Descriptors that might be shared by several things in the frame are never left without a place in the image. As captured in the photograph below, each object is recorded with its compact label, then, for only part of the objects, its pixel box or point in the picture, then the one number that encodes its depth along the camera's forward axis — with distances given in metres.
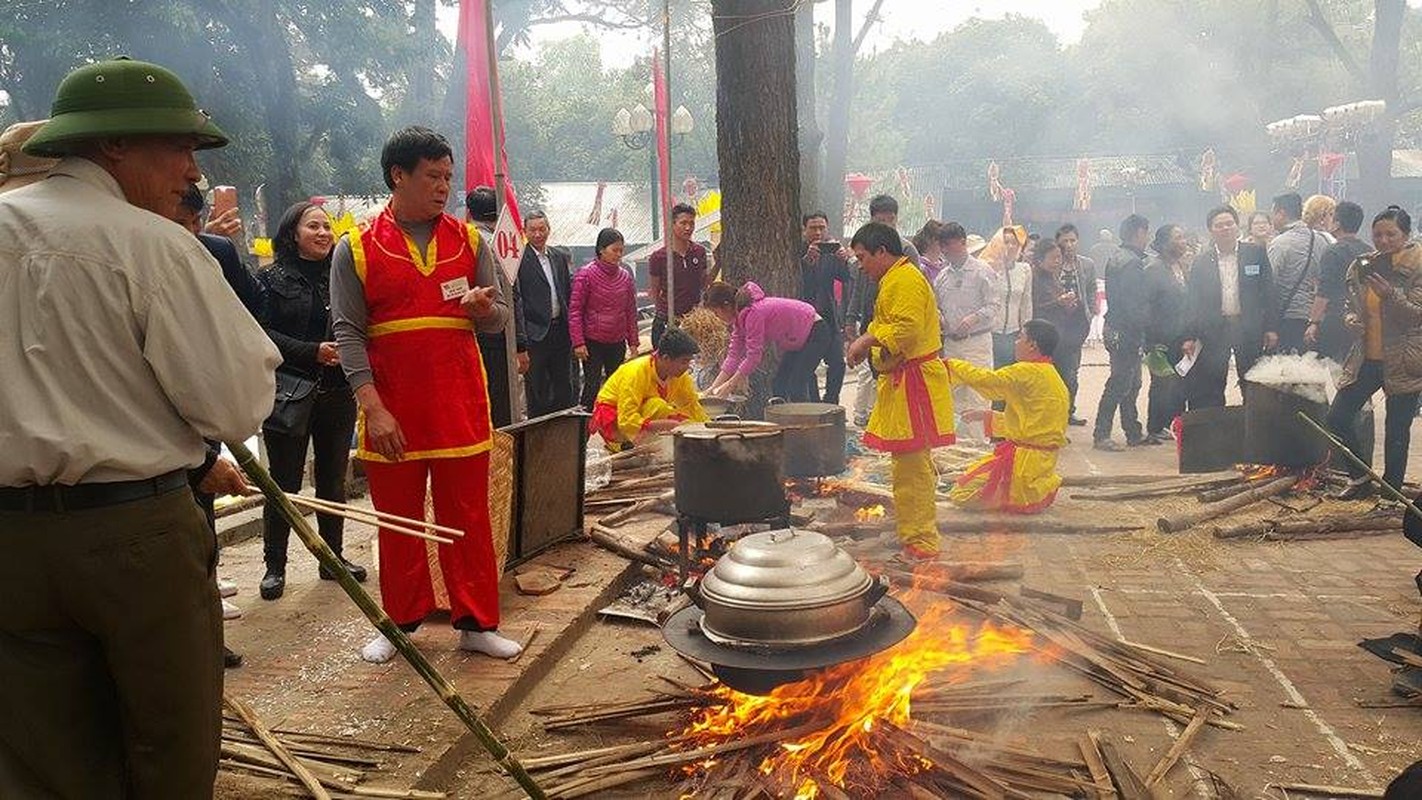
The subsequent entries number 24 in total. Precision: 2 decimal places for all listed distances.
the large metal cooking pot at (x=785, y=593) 3.87
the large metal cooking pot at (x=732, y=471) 5.62
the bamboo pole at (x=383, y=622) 2.70
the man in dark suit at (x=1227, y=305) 9.83
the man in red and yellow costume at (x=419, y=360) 4.34
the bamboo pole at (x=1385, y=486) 4.44
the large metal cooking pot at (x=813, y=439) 7.89
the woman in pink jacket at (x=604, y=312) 9.45
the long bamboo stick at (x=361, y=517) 2.96
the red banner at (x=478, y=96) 5.96
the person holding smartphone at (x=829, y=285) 10.86
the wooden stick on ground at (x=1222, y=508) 7.23
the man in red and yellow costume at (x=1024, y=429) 7.65
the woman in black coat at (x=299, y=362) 5.32
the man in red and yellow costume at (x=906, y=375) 6.38
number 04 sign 5.91
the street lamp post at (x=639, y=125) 20.28
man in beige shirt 2.33
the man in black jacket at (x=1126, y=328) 10.34
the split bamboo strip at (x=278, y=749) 3.49
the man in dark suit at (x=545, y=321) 8.46
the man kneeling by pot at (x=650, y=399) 7.66
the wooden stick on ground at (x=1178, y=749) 3.81
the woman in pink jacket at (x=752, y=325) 8.83
